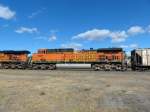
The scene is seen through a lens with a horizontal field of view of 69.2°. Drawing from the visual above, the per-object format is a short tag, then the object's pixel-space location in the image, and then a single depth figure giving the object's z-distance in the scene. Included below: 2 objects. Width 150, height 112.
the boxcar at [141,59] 16.87
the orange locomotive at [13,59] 20.47
